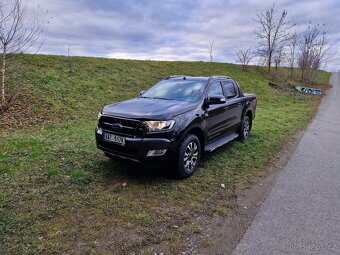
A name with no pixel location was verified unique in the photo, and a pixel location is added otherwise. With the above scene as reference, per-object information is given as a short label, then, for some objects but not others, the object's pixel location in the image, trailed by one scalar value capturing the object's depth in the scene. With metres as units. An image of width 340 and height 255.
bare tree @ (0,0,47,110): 9.27
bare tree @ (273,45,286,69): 33.66
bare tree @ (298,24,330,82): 34.56
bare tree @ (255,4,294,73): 33.16
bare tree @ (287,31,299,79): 34.09
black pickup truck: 4.86
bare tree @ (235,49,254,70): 31.17
